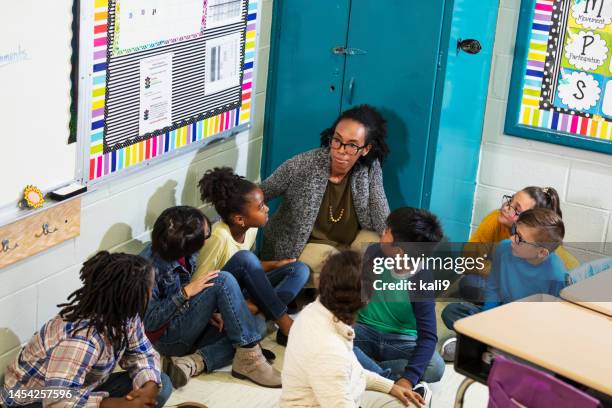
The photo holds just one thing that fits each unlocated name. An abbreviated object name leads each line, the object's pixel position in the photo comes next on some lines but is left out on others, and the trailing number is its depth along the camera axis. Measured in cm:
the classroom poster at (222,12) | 366
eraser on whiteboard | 305
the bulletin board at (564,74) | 406
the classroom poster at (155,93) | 338
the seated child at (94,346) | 264
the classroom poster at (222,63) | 375
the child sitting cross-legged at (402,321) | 313
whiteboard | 277
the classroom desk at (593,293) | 291
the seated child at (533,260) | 340
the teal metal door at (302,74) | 406
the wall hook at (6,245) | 289
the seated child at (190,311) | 327
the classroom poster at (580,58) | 404
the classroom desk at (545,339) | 250
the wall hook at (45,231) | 303
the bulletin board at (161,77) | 316
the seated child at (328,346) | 251
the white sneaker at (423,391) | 310
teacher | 380
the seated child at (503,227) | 372
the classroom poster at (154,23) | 319
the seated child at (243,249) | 346
